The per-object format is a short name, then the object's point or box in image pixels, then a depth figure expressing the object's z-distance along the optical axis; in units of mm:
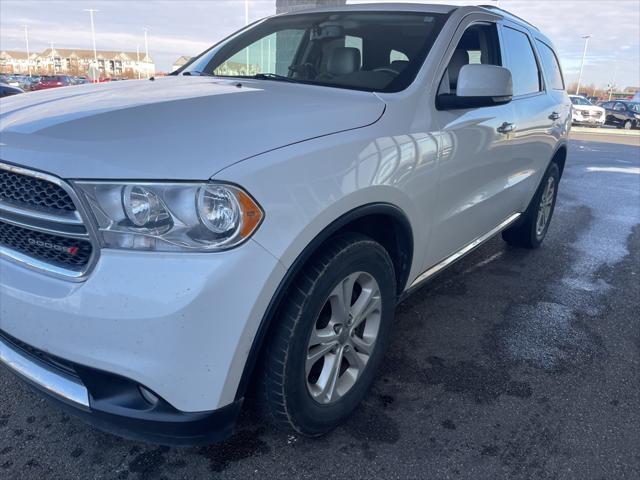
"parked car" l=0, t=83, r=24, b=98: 15944
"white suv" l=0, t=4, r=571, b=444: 1604
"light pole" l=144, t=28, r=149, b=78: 85188
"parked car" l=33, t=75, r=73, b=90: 29938
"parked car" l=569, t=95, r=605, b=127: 25094
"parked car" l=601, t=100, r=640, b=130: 26484
